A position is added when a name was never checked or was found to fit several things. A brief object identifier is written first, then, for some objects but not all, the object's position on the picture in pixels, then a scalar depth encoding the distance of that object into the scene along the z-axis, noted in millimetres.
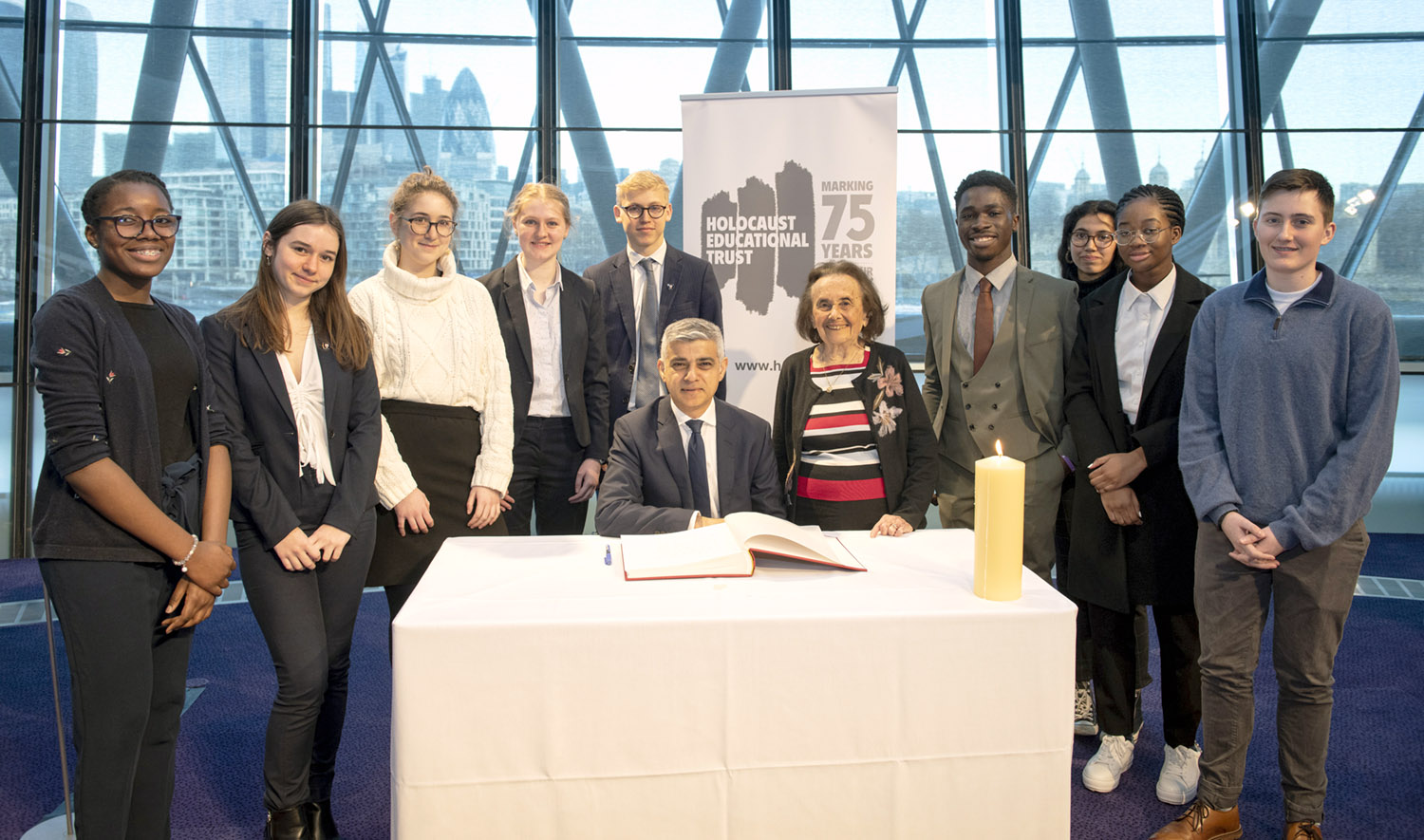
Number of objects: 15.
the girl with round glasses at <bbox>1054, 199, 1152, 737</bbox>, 2703
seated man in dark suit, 2215
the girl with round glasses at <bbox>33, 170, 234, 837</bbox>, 1604
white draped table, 1349
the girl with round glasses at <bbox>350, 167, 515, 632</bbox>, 2250
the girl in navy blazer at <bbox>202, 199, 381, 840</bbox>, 1913
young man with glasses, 3037
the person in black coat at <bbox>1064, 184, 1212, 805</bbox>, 2309
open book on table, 1577
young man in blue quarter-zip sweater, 1895
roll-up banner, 3619
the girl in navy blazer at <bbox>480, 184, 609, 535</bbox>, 2654
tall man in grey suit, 2561
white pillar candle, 1463
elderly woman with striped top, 2391
